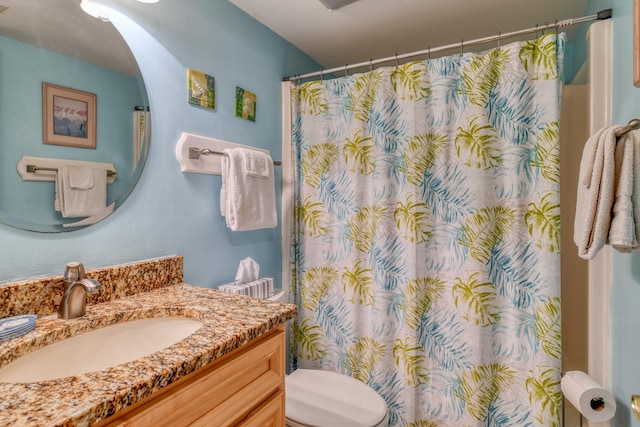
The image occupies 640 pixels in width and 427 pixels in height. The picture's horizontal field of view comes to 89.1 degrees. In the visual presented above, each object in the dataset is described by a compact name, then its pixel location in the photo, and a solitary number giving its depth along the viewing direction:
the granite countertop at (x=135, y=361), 0.49
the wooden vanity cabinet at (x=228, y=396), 0.61
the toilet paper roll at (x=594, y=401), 1.13
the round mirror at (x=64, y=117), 0.87
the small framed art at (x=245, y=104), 1.59
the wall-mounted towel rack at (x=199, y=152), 1.29
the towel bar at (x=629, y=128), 0.85
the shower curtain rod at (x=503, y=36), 1.24
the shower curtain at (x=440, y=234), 1.39
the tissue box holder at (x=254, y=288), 1.43
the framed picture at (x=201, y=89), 1.34
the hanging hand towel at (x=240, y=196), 1.42
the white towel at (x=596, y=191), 0.90
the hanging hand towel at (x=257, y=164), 1.48
